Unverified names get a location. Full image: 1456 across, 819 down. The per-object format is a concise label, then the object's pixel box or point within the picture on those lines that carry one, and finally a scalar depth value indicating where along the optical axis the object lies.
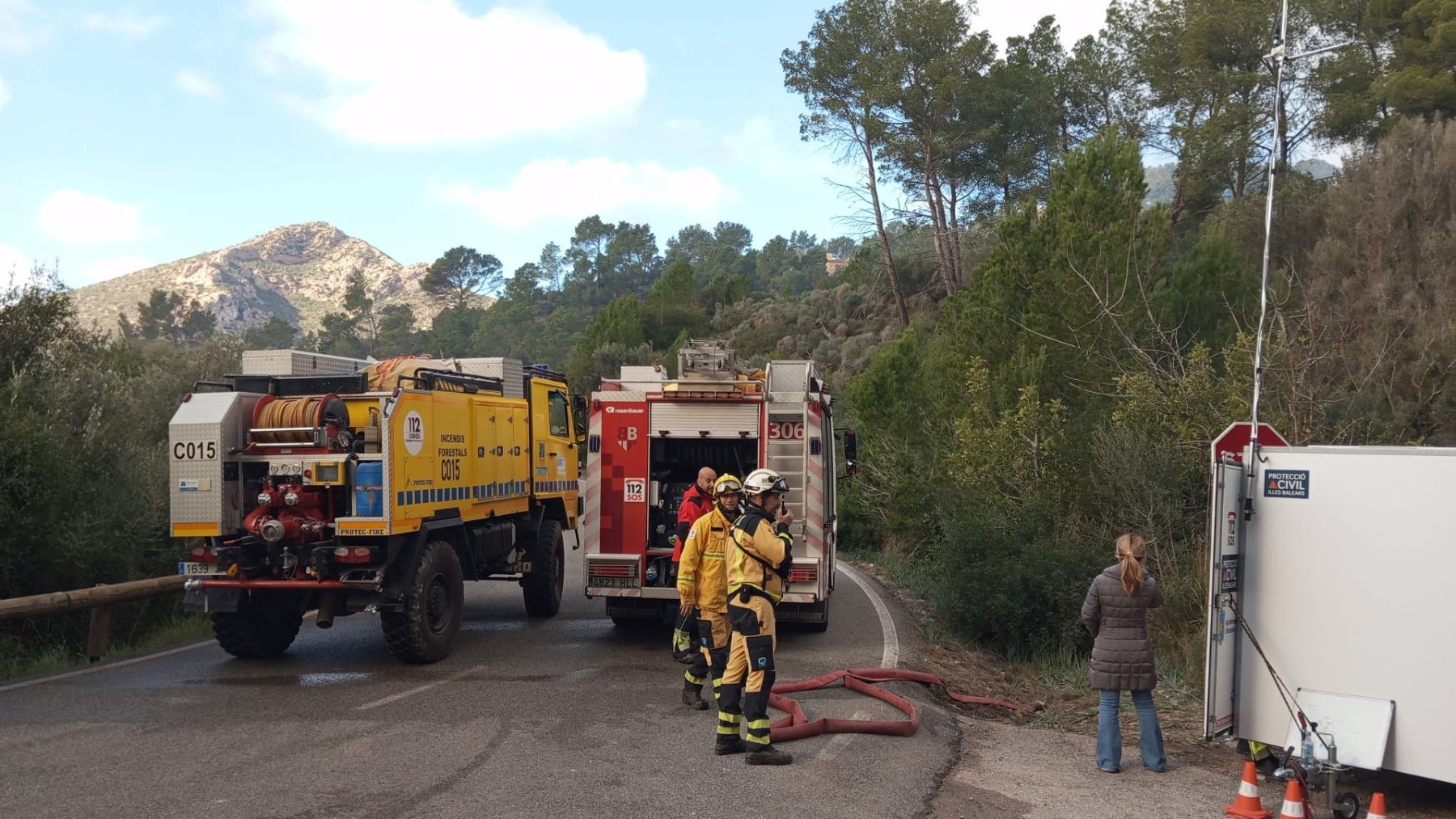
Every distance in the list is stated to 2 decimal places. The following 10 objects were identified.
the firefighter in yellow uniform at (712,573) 7.93
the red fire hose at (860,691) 7.70
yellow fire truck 9.73
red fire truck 11.41
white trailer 6.51
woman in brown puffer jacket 7.36
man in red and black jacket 9.62
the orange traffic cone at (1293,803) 5.77
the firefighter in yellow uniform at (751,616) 7.15
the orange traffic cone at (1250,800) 6.22
